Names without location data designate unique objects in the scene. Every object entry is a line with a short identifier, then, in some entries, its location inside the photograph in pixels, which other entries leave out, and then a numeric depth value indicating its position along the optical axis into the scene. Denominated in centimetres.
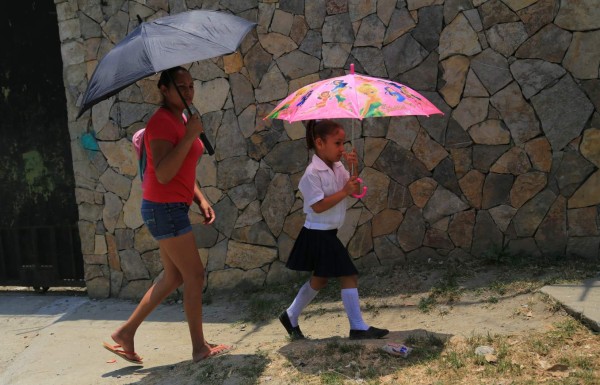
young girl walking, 369
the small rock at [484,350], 340
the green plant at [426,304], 451
